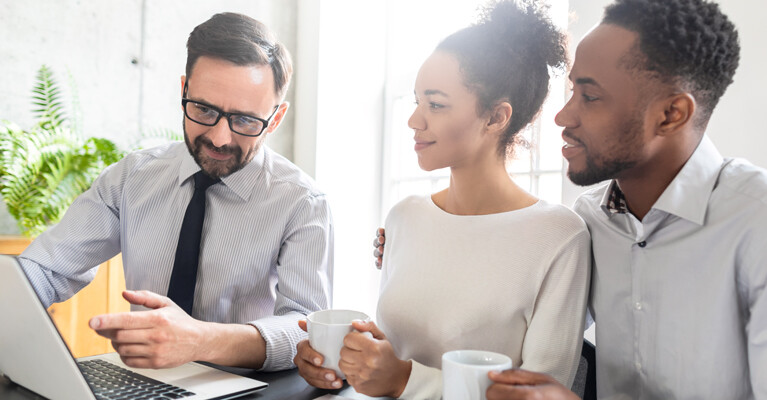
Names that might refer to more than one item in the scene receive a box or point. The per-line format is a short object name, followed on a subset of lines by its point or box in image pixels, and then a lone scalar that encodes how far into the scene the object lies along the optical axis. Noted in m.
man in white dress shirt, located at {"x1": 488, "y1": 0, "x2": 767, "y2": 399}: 0.94
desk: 0.91
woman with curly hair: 1.12
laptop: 0.77
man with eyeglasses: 1.45
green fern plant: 2.67
